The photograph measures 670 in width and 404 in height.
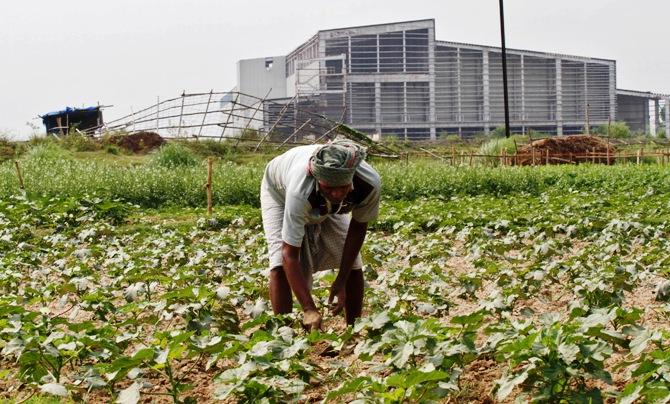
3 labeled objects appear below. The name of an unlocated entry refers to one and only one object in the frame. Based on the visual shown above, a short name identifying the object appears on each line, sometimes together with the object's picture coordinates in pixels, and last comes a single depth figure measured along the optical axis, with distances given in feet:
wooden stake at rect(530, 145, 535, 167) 86.76
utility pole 98.94
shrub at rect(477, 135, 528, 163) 94.64
